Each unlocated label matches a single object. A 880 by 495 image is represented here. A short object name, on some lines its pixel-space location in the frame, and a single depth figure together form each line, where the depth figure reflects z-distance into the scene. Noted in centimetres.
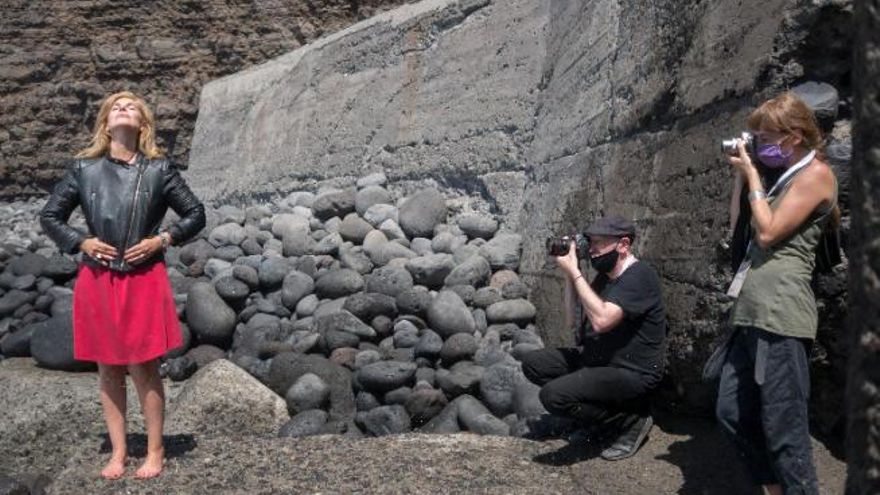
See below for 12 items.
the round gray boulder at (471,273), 708
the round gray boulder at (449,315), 646
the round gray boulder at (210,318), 756
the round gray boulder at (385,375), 595
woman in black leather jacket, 425
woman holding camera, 317
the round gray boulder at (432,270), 722
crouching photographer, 432
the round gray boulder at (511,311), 654
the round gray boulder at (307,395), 594
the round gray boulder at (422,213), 827
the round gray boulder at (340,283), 751
